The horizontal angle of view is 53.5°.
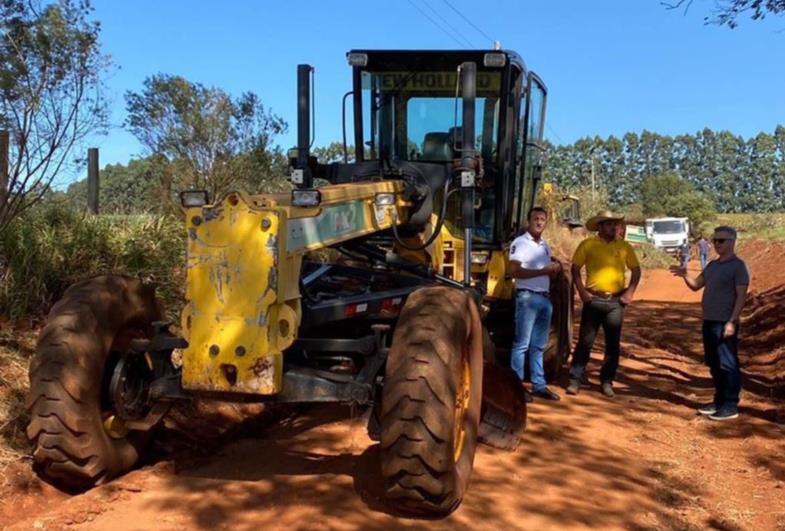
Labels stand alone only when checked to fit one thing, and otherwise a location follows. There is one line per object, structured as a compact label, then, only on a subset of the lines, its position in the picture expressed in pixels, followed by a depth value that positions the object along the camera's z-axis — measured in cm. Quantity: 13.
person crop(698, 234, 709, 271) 2580
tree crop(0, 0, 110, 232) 658
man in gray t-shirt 684
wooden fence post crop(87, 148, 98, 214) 825
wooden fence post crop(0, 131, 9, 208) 659
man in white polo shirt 712
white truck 3912
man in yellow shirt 757
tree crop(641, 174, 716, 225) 5844
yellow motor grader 402
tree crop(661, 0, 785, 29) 898
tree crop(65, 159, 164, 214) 867
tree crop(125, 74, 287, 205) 1518
